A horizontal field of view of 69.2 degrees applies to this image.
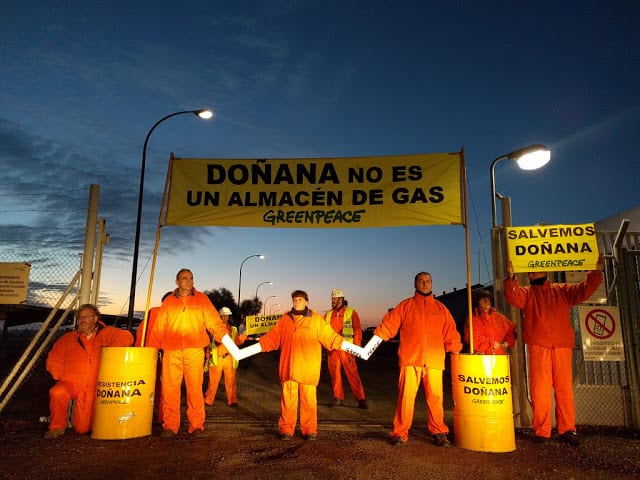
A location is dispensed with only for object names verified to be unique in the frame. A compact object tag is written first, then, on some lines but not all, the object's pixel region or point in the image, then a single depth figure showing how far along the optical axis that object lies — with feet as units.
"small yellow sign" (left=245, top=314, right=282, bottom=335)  35.47
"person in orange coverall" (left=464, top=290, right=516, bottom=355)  20.79
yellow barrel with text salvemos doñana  16.96
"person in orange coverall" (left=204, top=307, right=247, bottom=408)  28.22
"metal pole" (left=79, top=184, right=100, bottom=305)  22.09
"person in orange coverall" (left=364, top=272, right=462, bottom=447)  17.94
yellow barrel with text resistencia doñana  18.07
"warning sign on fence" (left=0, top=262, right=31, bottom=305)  21.71
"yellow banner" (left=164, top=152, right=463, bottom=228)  21.26
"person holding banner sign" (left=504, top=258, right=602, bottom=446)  18.56
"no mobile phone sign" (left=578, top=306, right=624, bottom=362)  21.54
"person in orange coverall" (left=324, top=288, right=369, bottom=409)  28.09
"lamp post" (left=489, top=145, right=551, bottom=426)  21.34
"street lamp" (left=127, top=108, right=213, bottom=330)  49.11
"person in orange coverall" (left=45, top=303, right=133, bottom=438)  19.10
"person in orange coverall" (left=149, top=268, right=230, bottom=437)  18.78
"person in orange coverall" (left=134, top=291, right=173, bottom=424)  20.13
